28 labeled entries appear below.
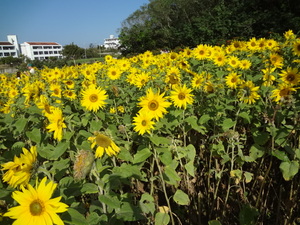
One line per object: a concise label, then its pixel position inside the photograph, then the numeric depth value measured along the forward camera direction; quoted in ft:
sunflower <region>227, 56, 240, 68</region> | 11.51
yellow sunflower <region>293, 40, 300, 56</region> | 9.86
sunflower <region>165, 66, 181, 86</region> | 7.75
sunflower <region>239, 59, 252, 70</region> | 10.65
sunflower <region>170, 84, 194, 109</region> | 7.16
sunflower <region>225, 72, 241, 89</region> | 9.29
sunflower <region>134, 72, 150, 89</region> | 9.71
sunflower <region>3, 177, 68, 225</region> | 3.17
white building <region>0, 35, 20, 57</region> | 317.09
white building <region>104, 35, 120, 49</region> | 456.90
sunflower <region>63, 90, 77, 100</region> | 8.76
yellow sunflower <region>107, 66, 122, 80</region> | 12.85
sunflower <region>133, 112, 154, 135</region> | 5.51
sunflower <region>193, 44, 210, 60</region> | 12.08
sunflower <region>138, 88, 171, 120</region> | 6.22
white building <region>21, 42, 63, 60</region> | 337.93
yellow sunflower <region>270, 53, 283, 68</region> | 8.91
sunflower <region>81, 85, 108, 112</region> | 7.39
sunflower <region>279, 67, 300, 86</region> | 7.75
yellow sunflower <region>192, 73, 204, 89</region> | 8.74
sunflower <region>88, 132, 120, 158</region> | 4.38
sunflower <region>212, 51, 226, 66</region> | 11.53
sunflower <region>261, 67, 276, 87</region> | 7.81
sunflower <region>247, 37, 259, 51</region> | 14.16
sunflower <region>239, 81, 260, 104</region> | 7.35
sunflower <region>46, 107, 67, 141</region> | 5.64
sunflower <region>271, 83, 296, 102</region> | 7.34
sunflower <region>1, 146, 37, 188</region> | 3.93
